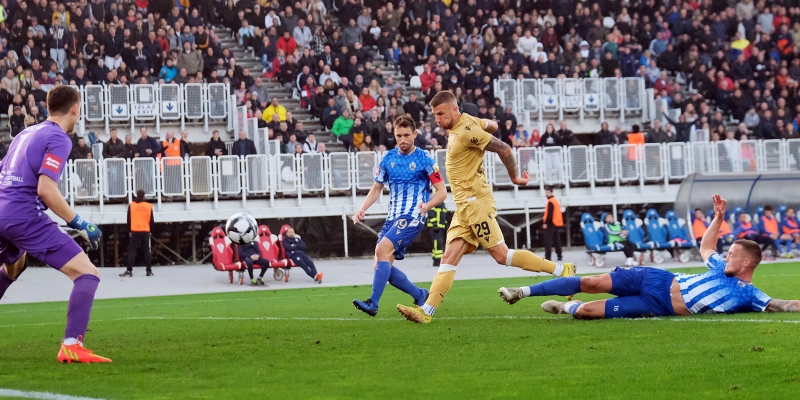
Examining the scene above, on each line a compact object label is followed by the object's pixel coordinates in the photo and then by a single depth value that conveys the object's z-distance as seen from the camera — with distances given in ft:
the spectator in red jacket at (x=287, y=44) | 101.86
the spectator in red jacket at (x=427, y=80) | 101.91
